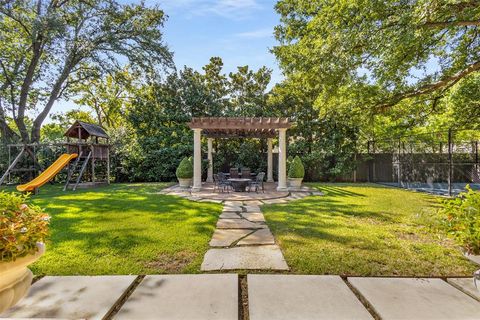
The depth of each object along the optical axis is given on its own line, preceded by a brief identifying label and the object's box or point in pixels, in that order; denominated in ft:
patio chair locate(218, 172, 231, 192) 33.68
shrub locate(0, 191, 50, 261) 5.73
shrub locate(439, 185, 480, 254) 7.10
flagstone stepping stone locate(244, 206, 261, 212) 23.71
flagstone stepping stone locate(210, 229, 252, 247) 14.66
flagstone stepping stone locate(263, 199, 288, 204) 27.96
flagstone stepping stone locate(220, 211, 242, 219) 20.94
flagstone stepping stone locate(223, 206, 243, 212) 23.69
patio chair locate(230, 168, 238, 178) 37.60
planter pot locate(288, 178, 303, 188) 38.99
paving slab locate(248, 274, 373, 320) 7.67
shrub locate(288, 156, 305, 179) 38.88
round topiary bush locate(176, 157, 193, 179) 39.32
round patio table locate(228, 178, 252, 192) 33.79
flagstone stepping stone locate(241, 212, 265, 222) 20.30
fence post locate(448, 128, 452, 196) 29.20
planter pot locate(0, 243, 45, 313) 5.80
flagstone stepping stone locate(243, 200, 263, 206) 26.71
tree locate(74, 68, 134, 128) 57.93
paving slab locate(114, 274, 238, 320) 7.67
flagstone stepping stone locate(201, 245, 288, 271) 11.35
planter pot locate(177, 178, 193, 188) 39.34
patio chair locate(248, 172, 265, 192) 33.91
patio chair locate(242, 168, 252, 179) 37.72
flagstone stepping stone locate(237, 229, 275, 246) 14.74
